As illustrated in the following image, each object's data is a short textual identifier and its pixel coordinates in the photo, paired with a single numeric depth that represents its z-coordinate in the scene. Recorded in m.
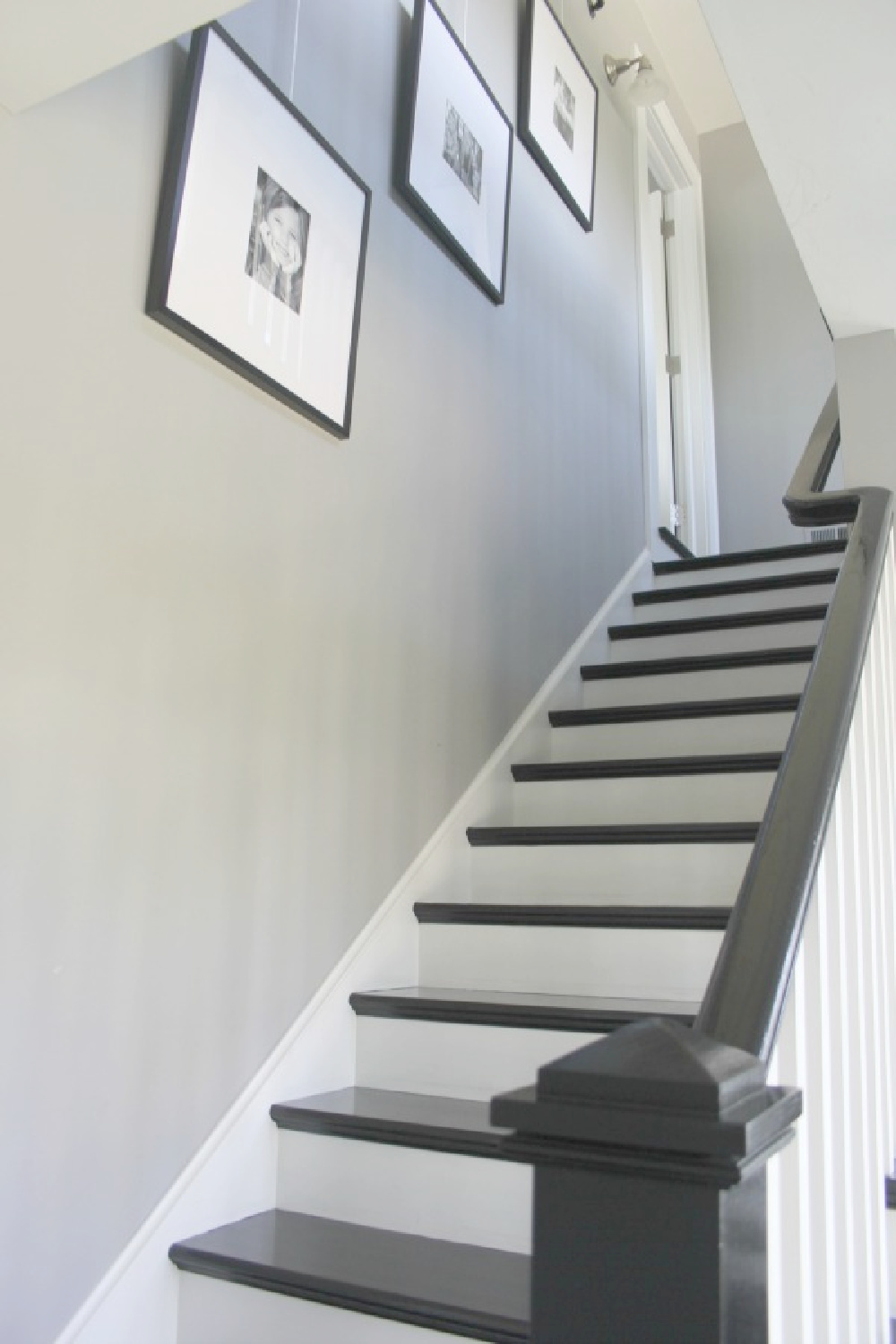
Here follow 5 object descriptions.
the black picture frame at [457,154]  2.64
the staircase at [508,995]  1.52
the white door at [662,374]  4.46
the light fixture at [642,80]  4.10
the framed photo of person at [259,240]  1.80
